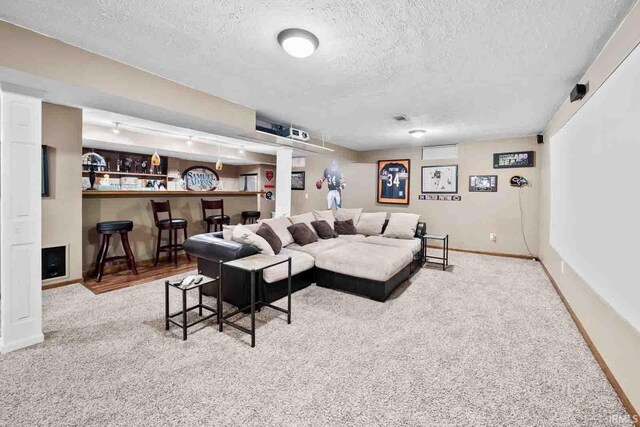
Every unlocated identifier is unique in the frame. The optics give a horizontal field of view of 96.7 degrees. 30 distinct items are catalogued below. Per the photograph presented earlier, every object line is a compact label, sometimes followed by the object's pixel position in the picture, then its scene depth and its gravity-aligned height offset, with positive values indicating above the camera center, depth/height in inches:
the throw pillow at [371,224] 213.5 -10.6
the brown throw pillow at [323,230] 189.1 -13.7
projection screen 63.2 +5.8
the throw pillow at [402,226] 194.2 -11.3
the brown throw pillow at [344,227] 208.4 -12.9
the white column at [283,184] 236.2 +20.9
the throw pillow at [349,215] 224.1 -4.2
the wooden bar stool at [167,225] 179.8 -10.7
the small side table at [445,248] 185.9 -25.6
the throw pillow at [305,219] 182.7 -6.5
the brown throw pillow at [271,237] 143.2 -14.2
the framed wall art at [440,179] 243.1 +27.3
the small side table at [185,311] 90.8 -36.0
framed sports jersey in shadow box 266.7 +27.6
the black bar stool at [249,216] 251.4 -6.3
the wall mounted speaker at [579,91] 102.3 +43.7
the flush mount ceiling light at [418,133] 197.6 +55.1
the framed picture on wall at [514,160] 211.5 +39.3
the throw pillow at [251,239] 126.5 -13.8
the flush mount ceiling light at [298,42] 80.3 +48.5
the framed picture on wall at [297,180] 342.6 +35.0
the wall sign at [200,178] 343.2 +38.4
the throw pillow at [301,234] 166.6 -14.6
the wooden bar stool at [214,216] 212.5 -5.7
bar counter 158.6 -1.9
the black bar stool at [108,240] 149.1 -18.7
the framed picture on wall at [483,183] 225.8 +22.0
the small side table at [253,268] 90.4 -19.5
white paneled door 84.3 -3.0
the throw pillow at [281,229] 163.0 -11.6
